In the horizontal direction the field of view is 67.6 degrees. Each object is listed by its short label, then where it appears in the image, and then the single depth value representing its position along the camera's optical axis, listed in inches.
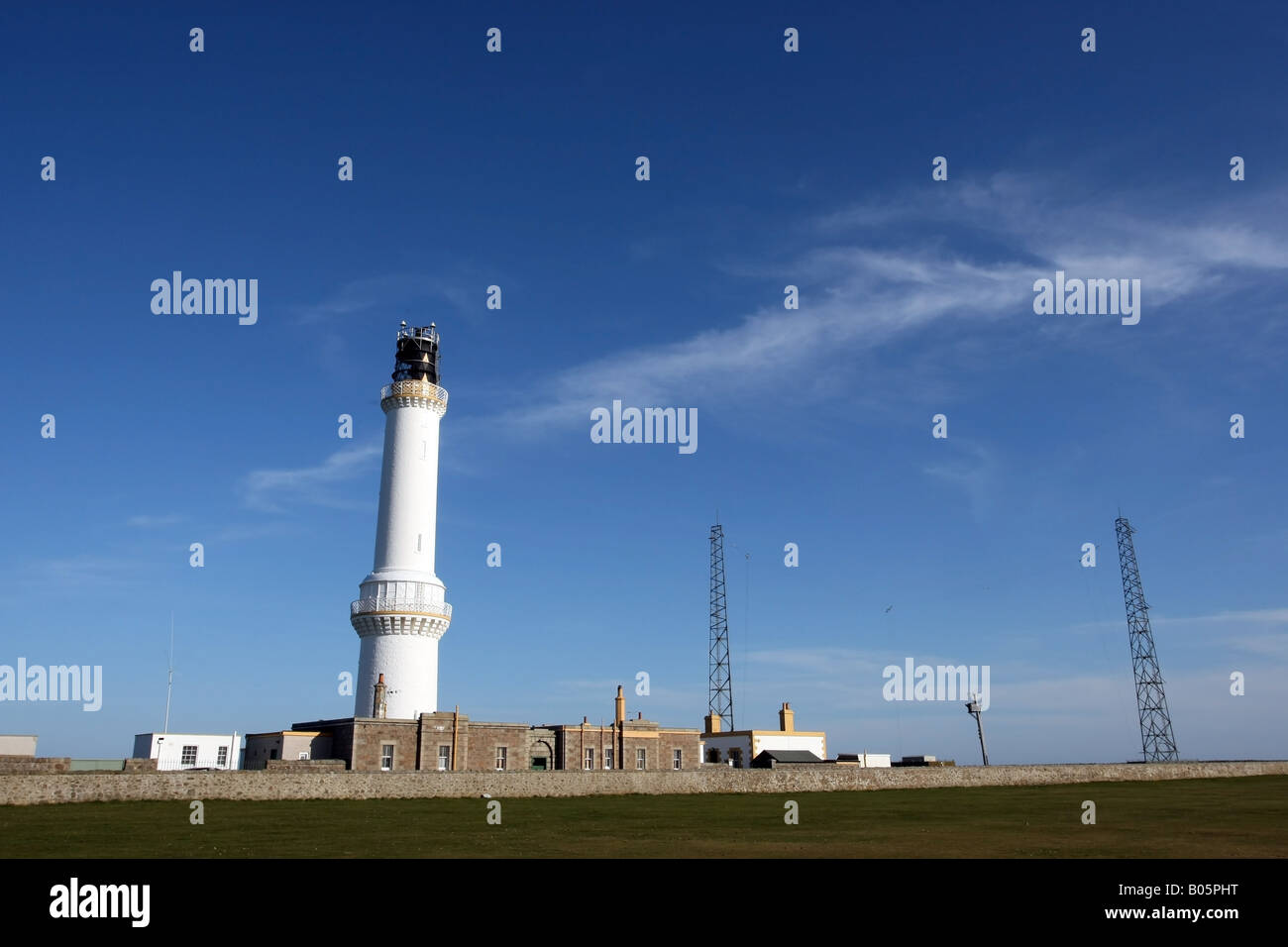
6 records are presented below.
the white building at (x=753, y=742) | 2748.5
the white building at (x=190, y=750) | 2091.5
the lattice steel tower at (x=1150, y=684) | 3129.9
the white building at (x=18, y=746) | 1926.7
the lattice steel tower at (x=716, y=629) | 2928.2
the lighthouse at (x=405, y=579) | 2111.2
